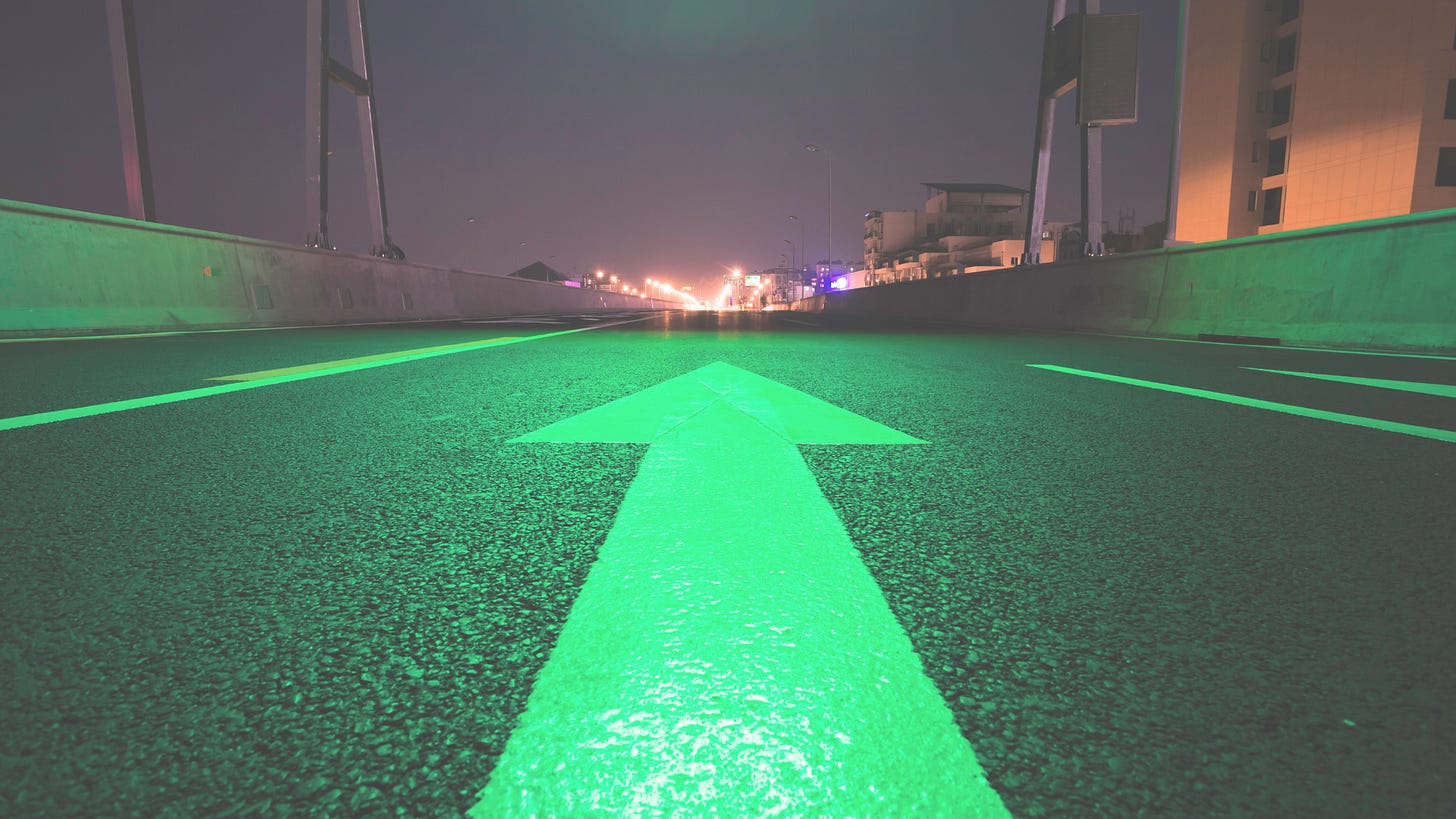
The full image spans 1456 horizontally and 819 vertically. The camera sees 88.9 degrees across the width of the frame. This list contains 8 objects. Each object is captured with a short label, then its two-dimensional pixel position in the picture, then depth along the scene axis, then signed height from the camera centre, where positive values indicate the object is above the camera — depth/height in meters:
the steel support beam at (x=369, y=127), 22.36 +5.82
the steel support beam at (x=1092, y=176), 15.52 +2.86
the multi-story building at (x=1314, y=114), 38.91 +11.39
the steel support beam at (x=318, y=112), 18.67 +5.33
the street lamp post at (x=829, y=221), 54.72 +6.69
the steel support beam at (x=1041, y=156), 18.44 +4.00
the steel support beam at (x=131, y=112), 13.11 +3.73
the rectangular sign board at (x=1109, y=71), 14.66 +4.69
